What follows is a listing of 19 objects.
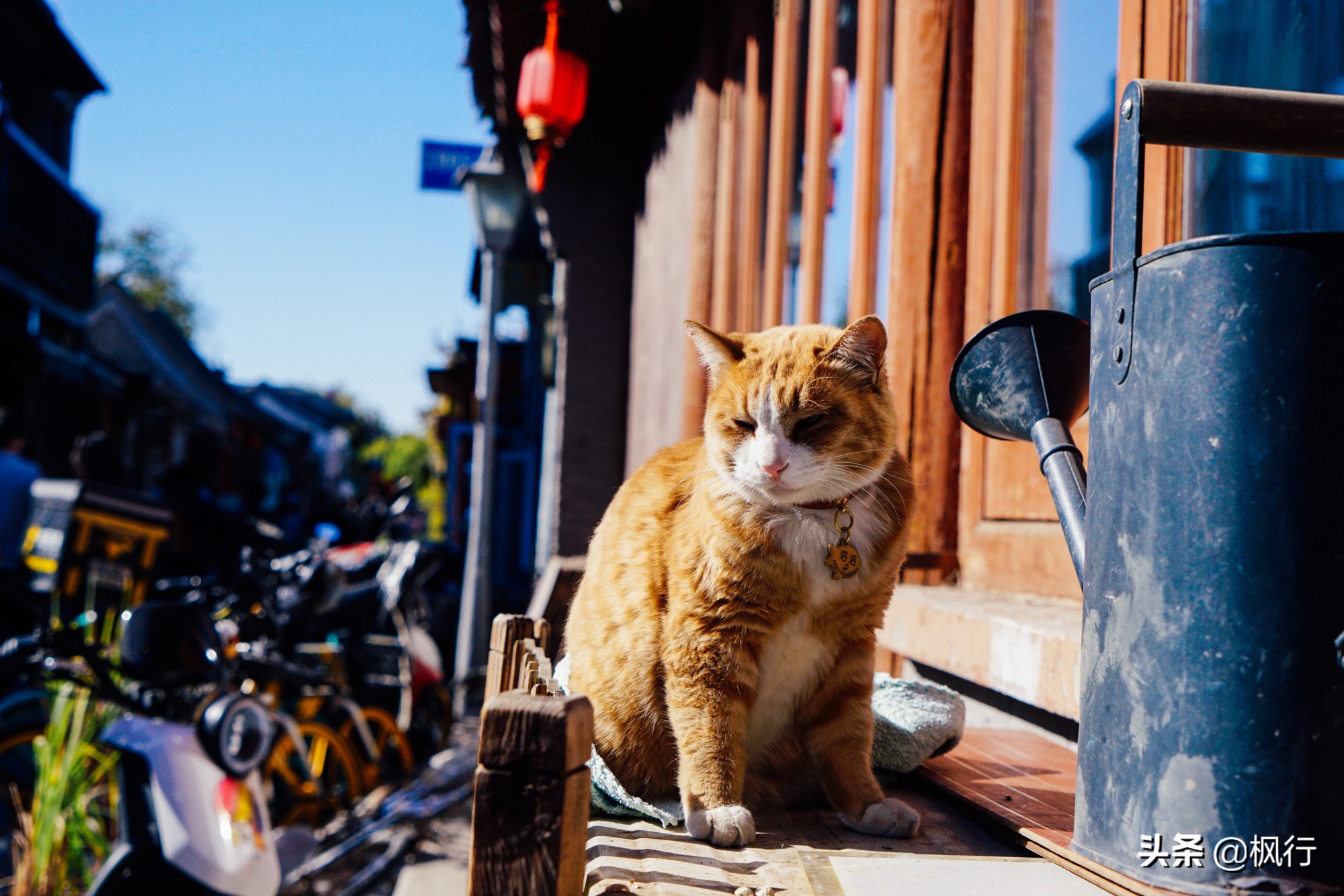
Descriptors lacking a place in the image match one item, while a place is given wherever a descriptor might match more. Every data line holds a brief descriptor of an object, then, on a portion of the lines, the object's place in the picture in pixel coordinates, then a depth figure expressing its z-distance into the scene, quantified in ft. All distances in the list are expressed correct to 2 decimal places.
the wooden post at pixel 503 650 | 3.88
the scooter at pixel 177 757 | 9.09
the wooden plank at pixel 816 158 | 9.93
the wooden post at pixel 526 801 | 2.38
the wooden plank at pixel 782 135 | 11.21
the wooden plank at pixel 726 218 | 13.39
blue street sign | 24.85
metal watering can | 2.40
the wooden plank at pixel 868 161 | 8.61
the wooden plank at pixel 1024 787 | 3.07
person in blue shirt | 18.06
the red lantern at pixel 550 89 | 15.62
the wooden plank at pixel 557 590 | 14.03
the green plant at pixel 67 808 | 10.36
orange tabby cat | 3.81
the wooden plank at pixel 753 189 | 12.59
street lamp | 21.91
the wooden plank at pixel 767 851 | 2.98
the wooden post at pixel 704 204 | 14.20
